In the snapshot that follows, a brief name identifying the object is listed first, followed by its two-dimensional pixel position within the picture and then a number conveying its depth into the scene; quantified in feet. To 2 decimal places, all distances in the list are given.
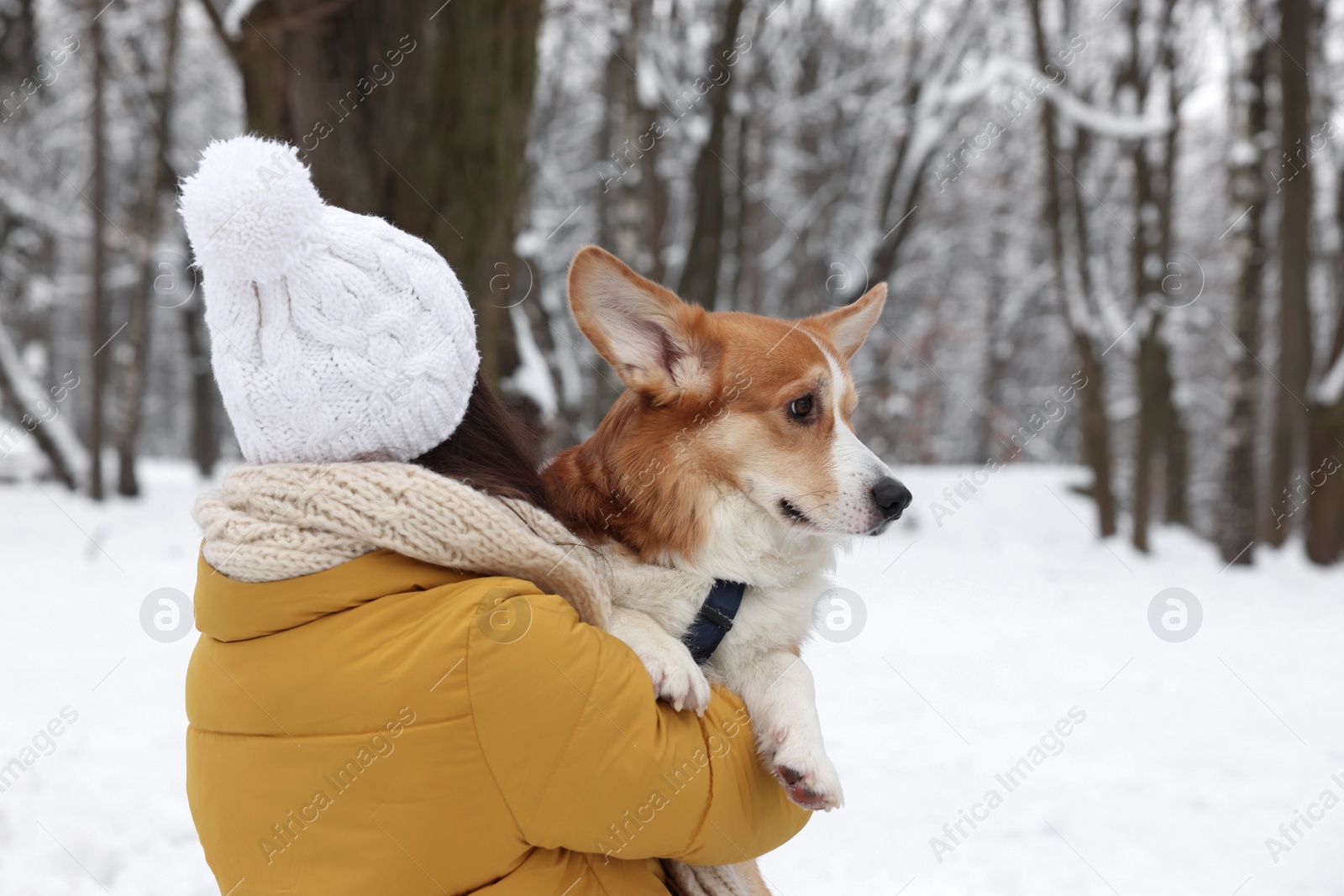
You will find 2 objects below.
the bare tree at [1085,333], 39.91
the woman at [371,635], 4.53
